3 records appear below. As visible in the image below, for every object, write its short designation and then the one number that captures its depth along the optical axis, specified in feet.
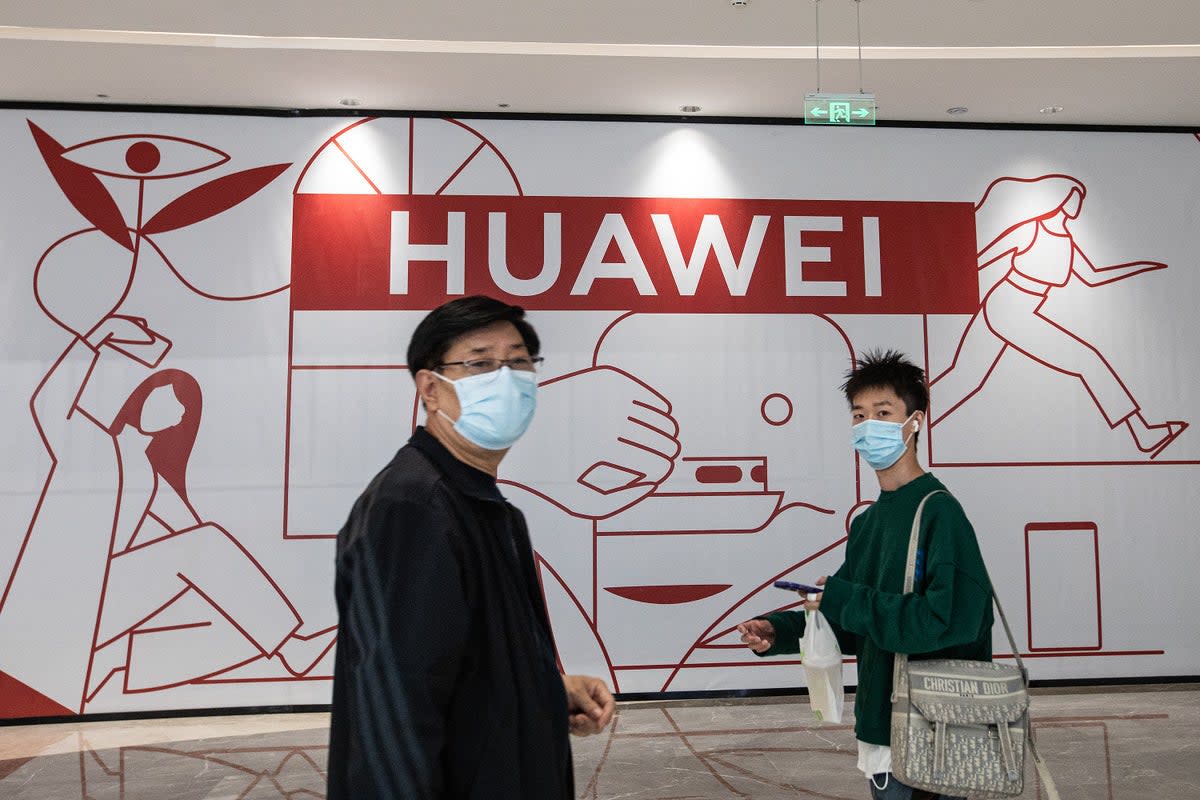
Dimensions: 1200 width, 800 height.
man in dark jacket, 3.77
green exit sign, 14.21
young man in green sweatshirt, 6.40
